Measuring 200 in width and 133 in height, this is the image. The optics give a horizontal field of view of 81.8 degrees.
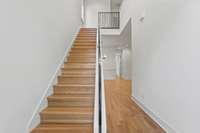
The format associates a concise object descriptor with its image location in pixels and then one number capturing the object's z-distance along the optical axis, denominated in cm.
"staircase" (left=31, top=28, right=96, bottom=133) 174
